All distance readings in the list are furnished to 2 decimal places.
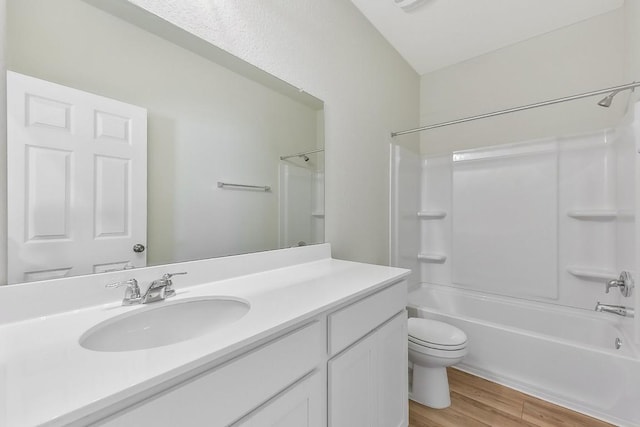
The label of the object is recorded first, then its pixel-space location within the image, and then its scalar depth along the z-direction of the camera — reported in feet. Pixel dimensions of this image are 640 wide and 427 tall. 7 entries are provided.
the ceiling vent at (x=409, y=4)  6.03
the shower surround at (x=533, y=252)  5.16
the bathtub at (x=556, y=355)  4.74
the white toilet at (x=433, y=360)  5.16
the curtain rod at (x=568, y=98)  4.92
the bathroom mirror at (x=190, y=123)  2.64
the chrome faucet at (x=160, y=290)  2.84
